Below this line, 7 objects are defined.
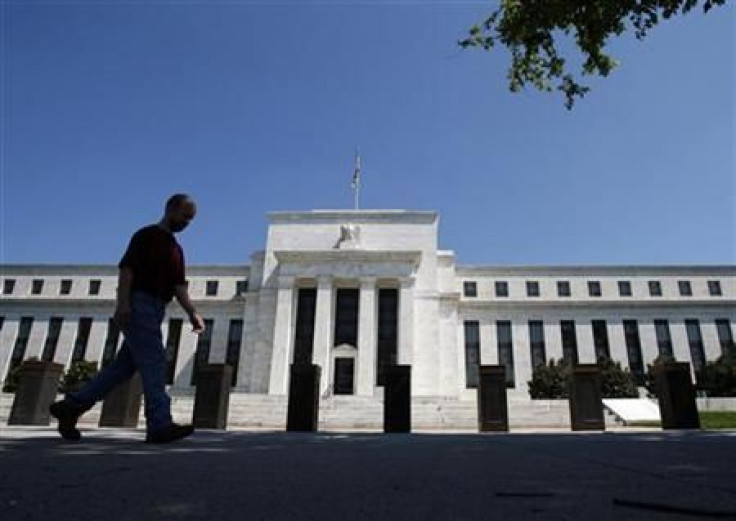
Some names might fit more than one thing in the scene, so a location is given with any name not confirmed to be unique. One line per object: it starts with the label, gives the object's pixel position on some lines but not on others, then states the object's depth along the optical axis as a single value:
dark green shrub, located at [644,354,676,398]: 38.97
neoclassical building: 41.84
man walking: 4.43
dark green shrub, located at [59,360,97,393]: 39.50
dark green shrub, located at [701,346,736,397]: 38.53
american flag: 48.19
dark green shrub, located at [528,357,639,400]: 37.69
